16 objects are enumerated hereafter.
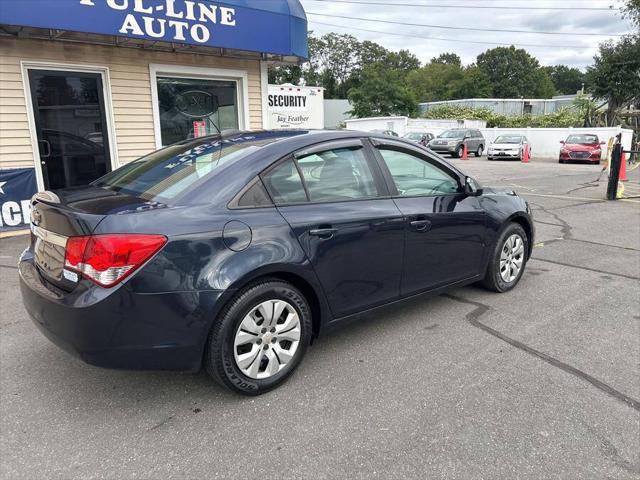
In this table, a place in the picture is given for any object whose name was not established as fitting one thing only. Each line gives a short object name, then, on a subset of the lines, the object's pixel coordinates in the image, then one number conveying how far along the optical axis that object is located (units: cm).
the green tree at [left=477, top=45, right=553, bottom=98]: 9350
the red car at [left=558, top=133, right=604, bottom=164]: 2358
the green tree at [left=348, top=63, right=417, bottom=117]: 4762
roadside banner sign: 716
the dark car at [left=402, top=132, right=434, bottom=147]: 2782
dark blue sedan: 253
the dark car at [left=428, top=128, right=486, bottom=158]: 2700
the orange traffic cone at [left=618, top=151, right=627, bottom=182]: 1440
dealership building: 713
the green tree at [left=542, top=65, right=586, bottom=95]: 12106
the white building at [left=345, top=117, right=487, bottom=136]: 3381
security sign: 1070
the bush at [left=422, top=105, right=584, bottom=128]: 3509
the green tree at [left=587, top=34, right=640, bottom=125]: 3166
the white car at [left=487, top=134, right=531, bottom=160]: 2575
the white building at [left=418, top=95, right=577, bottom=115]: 4547
